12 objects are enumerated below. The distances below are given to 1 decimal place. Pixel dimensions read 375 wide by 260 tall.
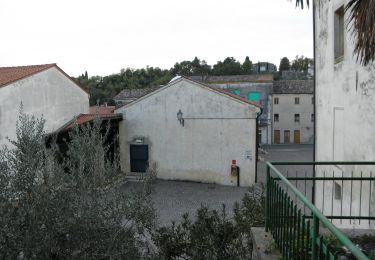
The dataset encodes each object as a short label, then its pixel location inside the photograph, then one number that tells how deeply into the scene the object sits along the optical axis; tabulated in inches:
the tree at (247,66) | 3190.0
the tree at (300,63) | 3887.8
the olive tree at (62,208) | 182.5
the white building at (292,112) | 1781.5
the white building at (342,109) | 285.3
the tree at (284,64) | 4220.0
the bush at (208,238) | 246.5
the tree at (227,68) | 3129.9
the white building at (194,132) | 770.8
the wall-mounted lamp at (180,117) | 792.9
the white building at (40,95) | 663.8
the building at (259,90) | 1765.5
